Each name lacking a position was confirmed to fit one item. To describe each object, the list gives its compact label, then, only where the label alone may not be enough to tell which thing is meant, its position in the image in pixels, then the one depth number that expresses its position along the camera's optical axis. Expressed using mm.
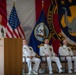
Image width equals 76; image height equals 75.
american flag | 14552
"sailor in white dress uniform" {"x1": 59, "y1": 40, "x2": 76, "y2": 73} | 14756
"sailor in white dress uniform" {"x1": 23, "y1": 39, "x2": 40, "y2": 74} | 13757
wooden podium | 7555
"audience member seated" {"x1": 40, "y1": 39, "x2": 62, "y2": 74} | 14348
